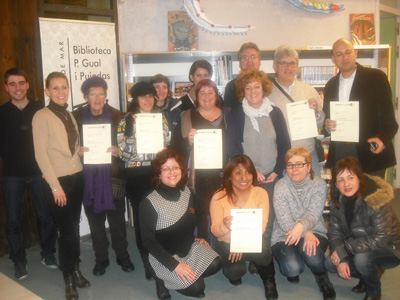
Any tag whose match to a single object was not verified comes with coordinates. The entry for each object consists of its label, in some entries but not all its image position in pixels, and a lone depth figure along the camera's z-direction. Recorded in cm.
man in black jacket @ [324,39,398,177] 317
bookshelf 488
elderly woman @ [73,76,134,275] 323
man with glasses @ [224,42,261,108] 377
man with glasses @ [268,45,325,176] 338
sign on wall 423
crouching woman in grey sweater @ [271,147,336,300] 292
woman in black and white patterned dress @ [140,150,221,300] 283
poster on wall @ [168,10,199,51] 538
